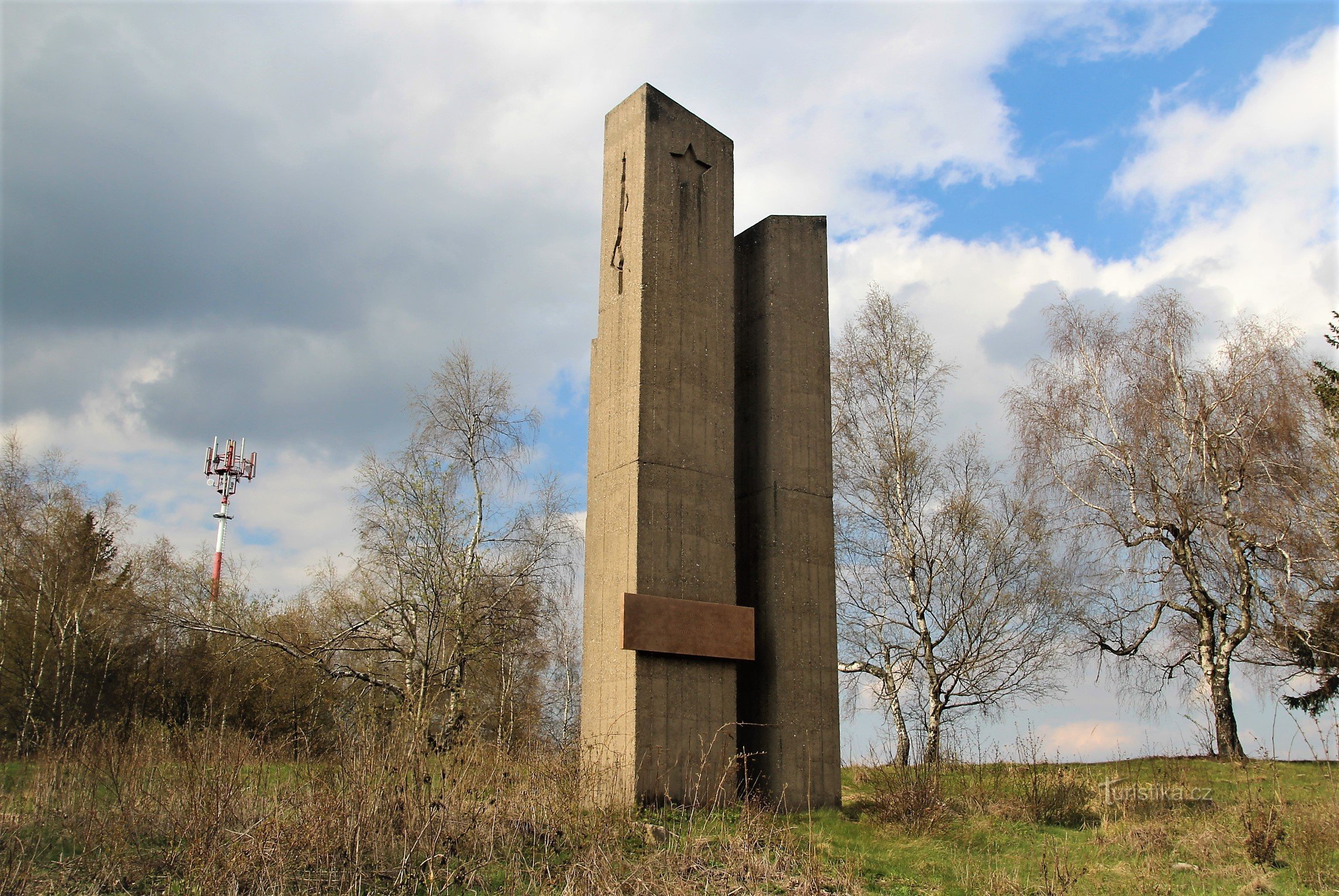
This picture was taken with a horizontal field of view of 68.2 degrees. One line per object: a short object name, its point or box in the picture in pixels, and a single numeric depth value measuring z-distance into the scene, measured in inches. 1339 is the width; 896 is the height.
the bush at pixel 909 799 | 346.0
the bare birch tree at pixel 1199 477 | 639.8
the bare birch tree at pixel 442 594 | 653.9
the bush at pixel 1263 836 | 304.7
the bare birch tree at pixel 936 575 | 703.1
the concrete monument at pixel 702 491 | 340.2
